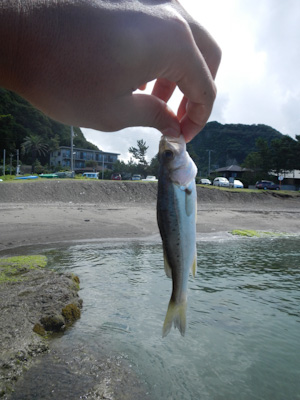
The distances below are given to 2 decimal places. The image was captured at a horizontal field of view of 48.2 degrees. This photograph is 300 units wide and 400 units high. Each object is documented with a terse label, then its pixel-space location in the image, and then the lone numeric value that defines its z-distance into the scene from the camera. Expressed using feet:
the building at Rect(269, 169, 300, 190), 245.04
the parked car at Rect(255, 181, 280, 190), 193.88
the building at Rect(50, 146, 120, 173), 345.72
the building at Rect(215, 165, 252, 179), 334.52
